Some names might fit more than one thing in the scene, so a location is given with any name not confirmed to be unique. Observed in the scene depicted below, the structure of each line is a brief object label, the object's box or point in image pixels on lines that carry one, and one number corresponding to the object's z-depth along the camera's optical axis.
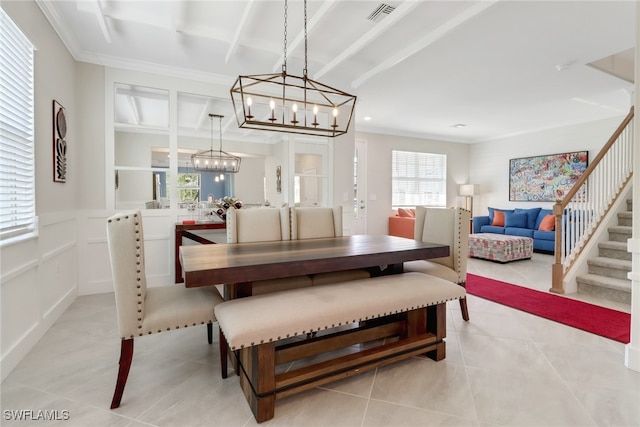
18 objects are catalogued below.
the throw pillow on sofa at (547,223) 5.89
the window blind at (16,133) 1.93
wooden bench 1.52
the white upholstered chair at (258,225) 2.59
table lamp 7.82
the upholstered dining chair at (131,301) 1.61
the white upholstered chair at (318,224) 2.80
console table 3.68
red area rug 2.56
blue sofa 5.86
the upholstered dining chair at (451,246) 2.69
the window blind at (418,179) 7.65
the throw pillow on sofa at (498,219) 6.89
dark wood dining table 1.60
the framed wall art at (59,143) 2.75
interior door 7.12
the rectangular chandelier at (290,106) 4.29
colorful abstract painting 6.29
